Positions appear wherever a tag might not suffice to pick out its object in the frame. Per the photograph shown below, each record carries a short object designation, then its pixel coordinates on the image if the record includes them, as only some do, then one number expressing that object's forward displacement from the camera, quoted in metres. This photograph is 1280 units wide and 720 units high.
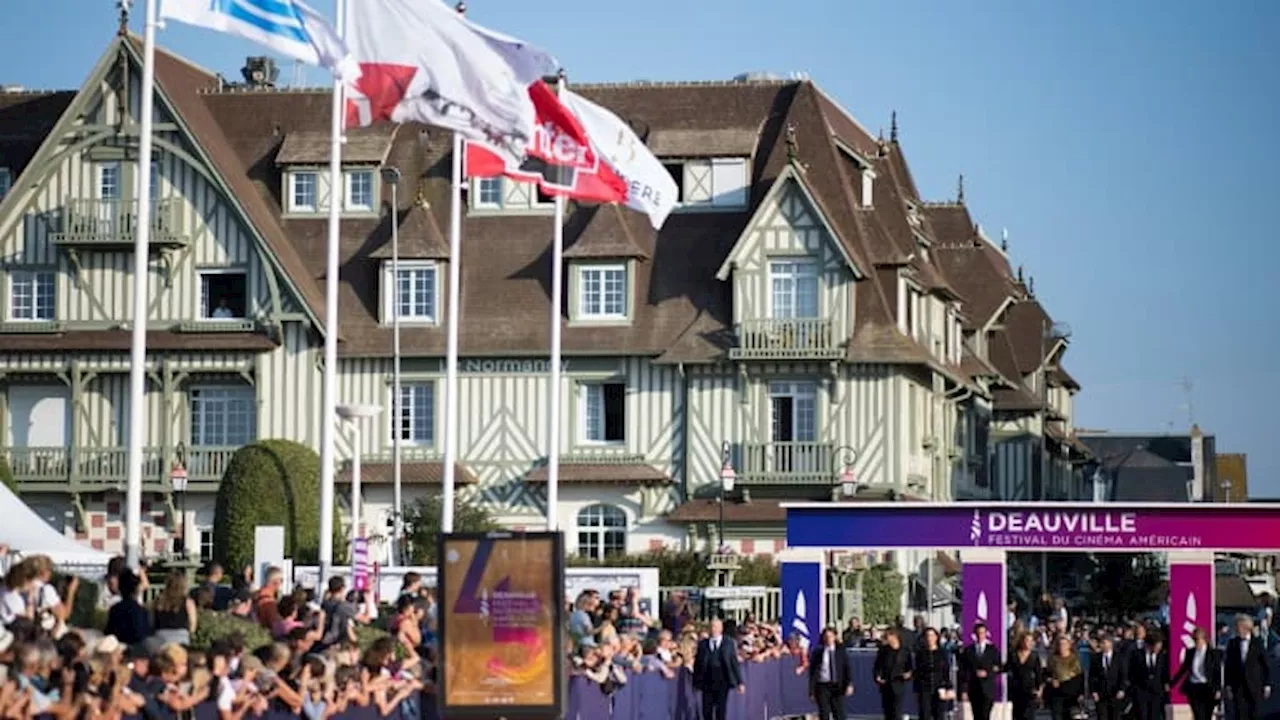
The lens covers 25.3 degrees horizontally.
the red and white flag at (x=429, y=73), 33.78
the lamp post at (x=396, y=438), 51.20
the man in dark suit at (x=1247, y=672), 37.09
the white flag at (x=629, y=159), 41.09
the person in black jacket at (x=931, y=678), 40.47
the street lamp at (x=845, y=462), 60.19
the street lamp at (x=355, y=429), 40.81
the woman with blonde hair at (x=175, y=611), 23.97
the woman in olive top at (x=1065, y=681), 39.25
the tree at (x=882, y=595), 61.47
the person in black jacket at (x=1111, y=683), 39.91
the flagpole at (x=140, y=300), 28.66
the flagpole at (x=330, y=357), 34.12
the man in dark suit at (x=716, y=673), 36.74
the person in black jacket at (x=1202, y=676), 38.31
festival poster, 22.02
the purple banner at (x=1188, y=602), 42.91
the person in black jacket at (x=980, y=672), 39.34
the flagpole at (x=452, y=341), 39.62
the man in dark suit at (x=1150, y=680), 39.59
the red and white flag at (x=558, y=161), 38.53
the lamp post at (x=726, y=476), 57.77
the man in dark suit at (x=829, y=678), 40.66
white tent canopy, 38.25
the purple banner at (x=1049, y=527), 43.72
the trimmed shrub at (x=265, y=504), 53.44
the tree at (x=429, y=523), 59.53
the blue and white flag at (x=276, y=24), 29.25
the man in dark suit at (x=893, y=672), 40.38
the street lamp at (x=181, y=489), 57.69
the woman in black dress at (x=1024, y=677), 39.09
